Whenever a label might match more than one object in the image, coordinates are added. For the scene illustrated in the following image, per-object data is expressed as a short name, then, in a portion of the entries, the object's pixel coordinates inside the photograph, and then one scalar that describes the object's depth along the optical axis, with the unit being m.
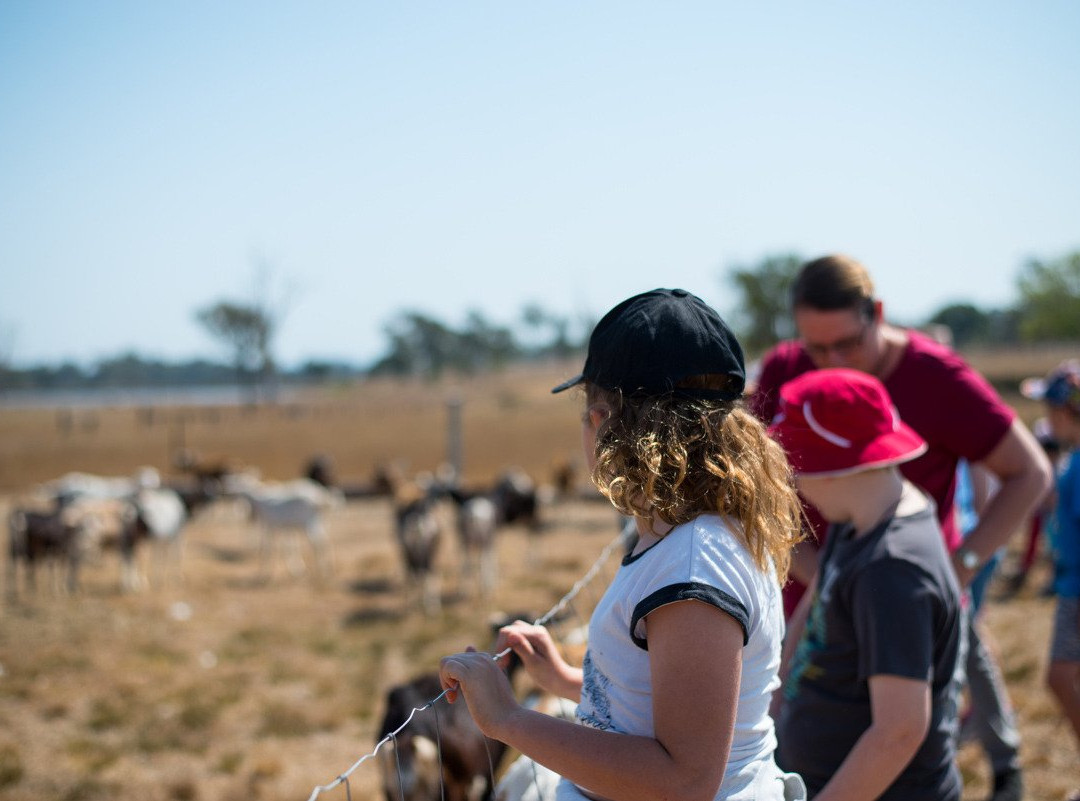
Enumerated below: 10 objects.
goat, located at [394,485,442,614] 9.18
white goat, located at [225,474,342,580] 11.16
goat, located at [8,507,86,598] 9.73
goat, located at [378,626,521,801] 3.39
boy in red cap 1.75
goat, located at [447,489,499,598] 9.75
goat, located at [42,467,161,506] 12.64
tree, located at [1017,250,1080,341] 40.44
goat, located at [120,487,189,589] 10.19
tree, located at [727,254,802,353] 24.00
